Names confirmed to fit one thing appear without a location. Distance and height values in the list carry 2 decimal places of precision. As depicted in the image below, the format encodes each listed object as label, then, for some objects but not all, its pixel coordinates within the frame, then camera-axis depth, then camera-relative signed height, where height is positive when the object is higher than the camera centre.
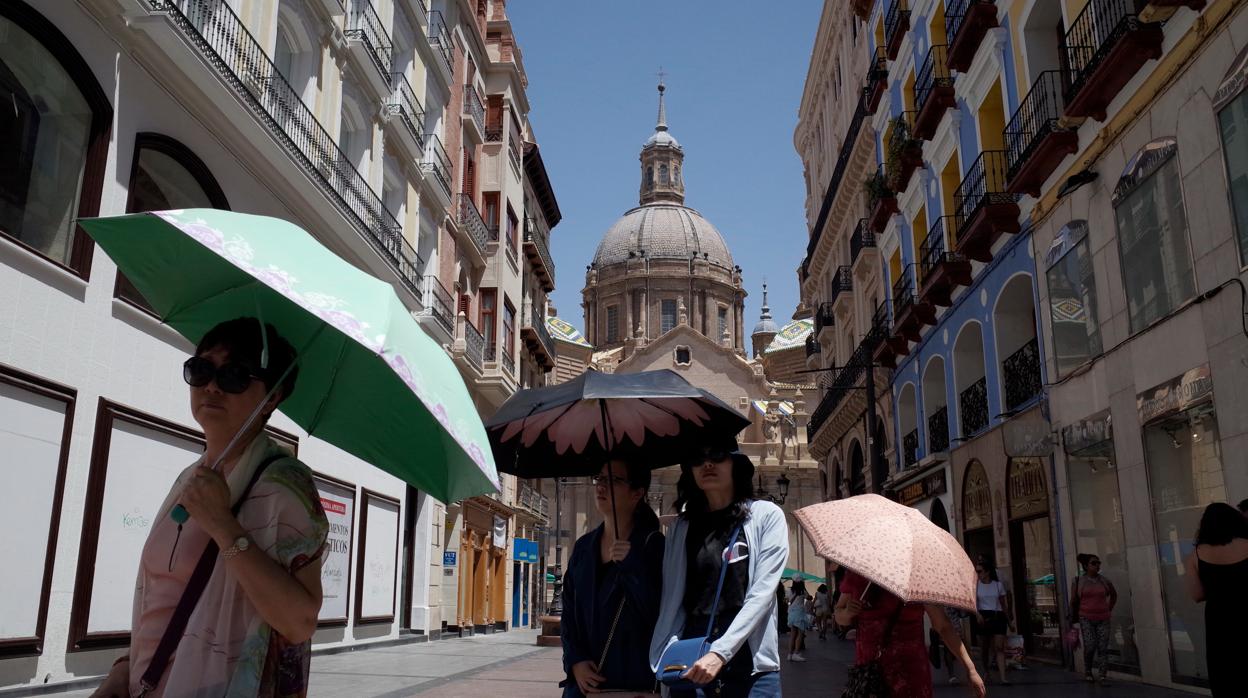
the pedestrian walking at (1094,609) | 12.34 -0.37
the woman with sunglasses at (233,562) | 2.51 +0.05
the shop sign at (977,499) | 18.72 +1.49
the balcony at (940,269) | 18.98 +5.86
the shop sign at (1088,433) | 13.34 +1.96
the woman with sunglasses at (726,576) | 3.95 +0.01
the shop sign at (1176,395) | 10.70 +2.02
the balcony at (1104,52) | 11.41 +6.10
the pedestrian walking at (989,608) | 13.77 -0.41
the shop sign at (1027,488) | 15.92 +1.45
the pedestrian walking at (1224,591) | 5.54 -0.07
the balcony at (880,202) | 24.38 +9.13
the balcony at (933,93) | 19.53 +9.42
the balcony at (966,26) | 16.89 +9.33
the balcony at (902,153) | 22.06 +9.35
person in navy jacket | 4.16 -0.06
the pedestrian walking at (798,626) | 20.67 -0.96
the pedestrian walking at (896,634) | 4.88 -0.27
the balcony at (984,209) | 16.42 +6.07
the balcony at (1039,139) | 14.02 +6.27
